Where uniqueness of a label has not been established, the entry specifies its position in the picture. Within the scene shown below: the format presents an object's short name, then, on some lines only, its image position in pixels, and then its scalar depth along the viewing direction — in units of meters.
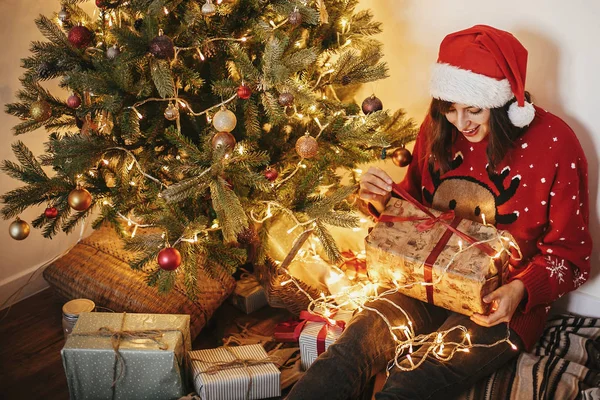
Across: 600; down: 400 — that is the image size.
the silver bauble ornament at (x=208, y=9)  1.43
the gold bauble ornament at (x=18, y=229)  1.60
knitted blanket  1.51
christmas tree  1.46
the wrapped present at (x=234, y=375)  1.58
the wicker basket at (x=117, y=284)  1.84
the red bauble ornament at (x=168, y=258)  1.46
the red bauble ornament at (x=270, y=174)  1.61
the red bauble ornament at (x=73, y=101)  1.54
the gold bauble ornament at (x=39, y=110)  1.53
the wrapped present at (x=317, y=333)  1.71
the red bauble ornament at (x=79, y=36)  1.46
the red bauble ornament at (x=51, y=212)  1.57
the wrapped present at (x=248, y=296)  2.06
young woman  1.46
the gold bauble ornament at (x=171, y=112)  1.49
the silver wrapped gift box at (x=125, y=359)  1.53
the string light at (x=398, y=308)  1.50
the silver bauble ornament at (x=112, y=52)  1.47
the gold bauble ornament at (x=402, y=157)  1.86
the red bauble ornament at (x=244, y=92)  1.47
